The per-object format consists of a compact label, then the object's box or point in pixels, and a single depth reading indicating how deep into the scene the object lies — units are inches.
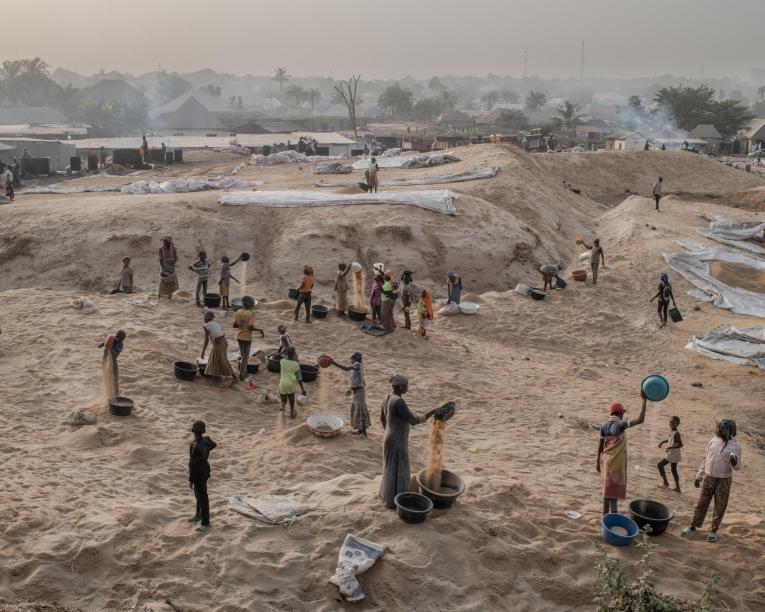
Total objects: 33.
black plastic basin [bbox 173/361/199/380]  444.5
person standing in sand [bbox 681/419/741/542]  281.3
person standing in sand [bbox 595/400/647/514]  291.0
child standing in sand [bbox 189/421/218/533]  271.6
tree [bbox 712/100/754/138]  2645.2
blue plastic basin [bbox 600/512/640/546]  273.4
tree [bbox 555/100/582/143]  2950.3
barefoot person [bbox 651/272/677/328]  667.4
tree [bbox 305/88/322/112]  6358.3
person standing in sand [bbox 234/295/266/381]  455.2
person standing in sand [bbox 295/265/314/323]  563.0
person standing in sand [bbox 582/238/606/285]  740.0
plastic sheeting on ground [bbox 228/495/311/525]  277.0
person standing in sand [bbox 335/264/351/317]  595.2
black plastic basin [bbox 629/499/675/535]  285.9
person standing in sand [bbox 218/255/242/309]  592.4
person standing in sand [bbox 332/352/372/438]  389.2
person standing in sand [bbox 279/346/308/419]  406.9
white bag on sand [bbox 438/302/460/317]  660.7
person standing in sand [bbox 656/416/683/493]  359.9
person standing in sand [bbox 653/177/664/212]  1038.4
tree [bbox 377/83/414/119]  5002.5
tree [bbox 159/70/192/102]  6441.9
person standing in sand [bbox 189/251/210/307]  581.0
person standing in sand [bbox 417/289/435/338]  582.9
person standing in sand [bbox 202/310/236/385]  434.9
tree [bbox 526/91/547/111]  5664.4
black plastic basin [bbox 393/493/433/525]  266.2
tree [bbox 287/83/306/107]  6658.5
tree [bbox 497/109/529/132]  3472.0
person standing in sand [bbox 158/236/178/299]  602.5
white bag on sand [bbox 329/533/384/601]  241.1
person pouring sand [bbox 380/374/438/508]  278.1
